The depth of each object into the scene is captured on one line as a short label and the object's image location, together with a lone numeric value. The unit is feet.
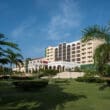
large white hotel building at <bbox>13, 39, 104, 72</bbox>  162.20
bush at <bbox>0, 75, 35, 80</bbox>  58.66
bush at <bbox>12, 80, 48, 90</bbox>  25.86
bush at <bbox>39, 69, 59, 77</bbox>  91.60
